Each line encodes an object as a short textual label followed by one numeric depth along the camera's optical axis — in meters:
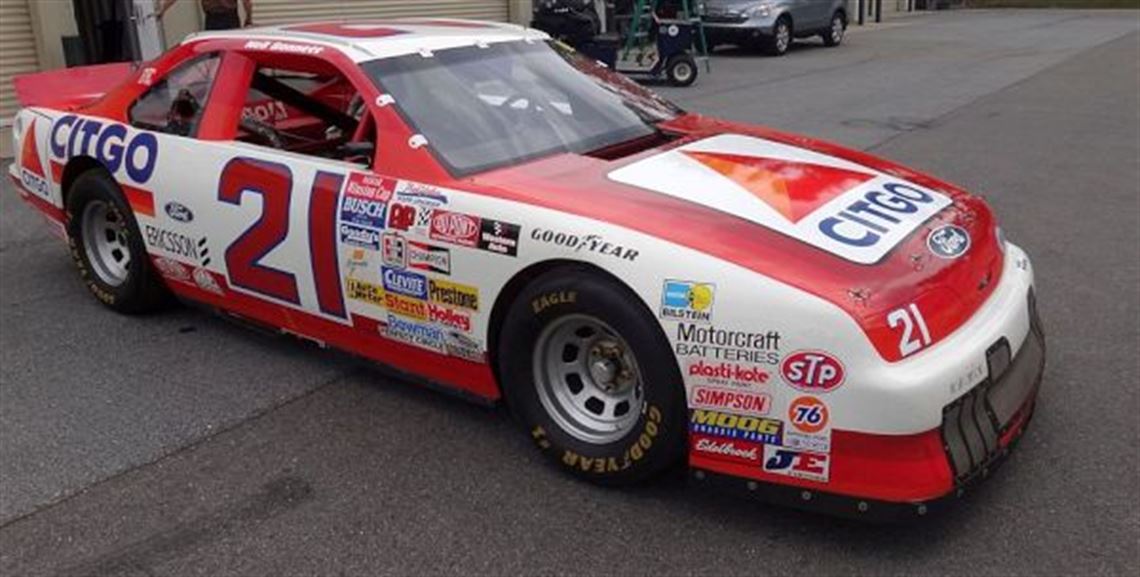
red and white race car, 2.90
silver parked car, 18.58
